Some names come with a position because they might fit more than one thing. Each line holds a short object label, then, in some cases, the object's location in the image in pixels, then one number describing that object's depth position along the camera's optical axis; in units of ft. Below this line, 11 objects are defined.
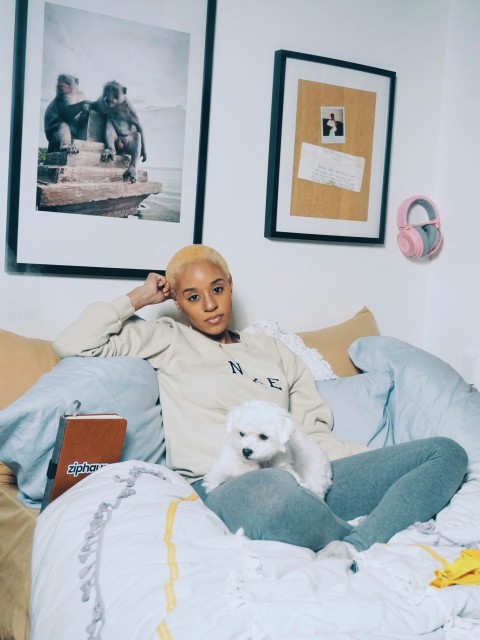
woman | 5.00
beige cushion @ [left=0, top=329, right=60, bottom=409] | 6.16
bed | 3.63
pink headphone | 9.14
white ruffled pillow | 7.51
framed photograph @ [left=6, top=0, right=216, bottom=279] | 6.75
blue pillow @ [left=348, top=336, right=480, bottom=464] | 6.94
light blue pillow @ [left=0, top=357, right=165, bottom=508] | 5.51
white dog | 5.42
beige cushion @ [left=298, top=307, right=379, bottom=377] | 7.88
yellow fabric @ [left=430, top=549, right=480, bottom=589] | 4.23
